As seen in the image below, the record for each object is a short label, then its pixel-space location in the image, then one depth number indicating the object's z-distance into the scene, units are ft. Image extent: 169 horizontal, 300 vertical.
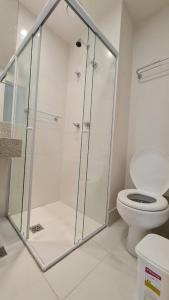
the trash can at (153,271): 2.39
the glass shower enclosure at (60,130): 4.19
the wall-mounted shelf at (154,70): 5.03
